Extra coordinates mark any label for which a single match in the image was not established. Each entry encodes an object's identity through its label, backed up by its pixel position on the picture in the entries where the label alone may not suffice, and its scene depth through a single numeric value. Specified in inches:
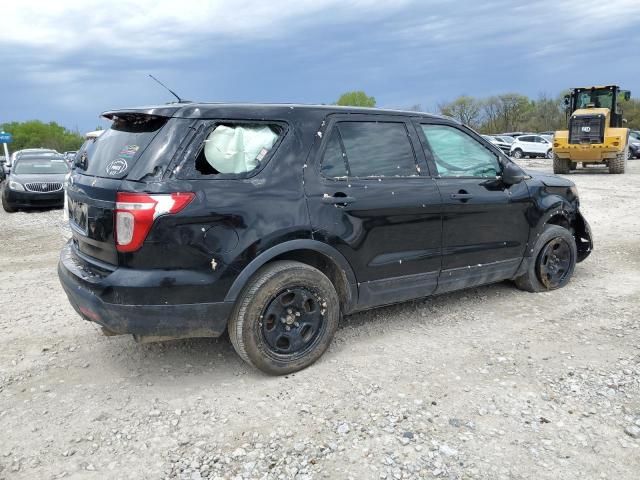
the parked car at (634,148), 1099.9
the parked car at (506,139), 1393.5
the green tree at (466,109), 2647.4
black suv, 123.8
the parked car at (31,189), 481.1
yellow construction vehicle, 720.3
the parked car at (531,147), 1234.0
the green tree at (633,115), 1975.9
